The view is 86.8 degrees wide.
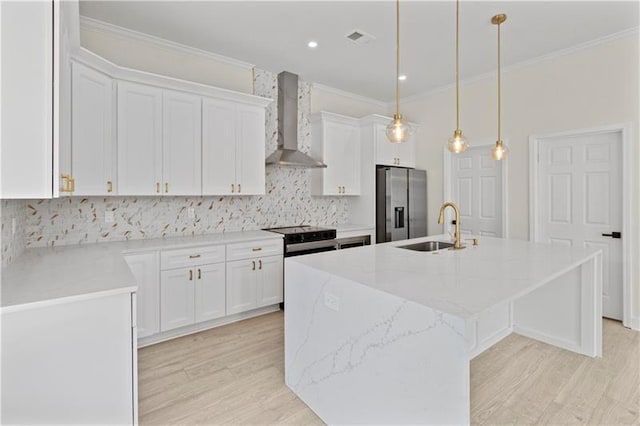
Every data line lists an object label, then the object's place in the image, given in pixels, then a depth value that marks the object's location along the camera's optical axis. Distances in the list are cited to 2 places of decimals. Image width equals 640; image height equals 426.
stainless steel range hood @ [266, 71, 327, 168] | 4.19
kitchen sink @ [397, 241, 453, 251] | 3.00
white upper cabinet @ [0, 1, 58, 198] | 1.31
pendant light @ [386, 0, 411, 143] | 2.41
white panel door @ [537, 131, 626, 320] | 3.44
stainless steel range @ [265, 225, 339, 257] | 3.75
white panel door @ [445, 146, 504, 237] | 4.36
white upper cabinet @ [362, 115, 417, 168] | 4.74
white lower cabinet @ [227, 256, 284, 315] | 3.38
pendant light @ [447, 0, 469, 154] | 2.81
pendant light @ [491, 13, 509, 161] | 2.96
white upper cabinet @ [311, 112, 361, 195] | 4.55
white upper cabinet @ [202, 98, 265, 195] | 3.42
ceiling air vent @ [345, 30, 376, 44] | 3.25
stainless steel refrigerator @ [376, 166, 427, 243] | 4.59
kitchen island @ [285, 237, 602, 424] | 1.38
